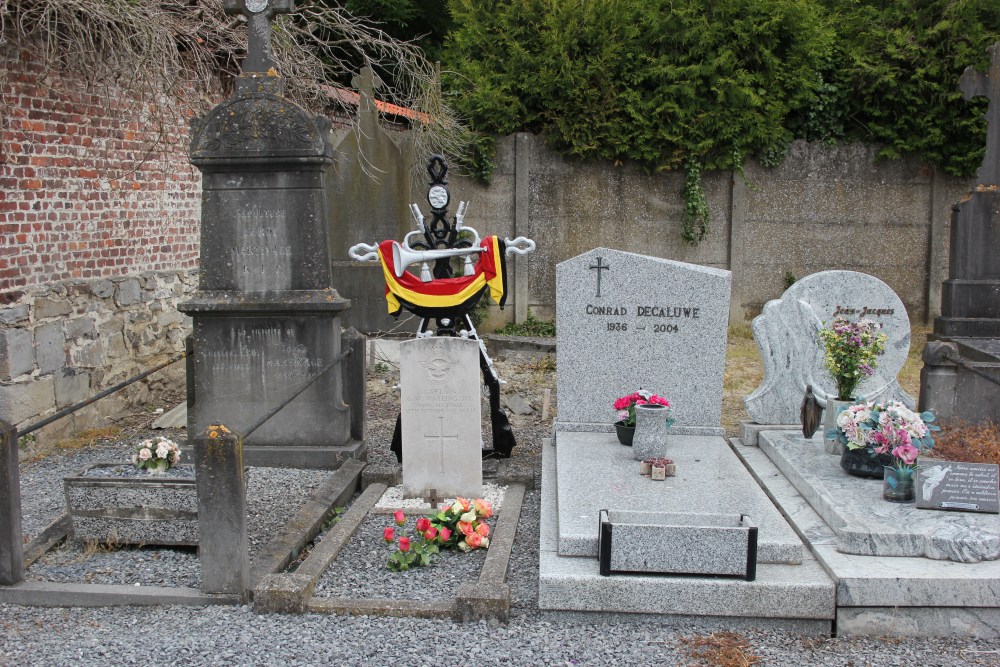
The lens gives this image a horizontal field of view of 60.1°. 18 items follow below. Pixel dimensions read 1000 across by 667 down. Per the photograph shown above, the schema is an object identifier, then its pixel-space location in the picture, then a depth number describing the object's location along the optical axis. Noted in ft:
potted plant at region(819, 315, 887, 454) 19.49
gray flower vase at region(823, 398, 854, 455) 18.90
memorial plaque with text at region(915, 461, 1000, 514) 15.07
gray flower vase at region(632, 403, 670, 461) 18.06
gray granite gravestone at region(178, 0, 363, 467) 20.03
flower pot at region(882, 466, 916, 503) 15.76
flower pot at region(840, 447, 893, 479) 16.96
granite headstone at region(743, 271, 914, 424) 21.39
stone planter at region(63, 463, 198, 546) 15.43
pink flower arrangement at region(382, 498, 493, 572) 15.42
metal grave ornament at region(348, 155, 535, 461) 19.63
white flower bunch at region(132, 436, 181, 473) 15.99
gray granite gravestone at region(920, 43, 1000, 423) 27.04
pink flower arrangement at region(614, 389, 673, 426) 18.92
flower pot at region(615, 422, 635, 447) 19.16
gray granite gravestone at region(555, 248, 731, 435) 20.33
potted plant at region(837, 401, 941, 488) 15.78
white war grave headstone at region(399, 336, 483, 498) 17.72
